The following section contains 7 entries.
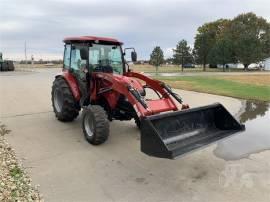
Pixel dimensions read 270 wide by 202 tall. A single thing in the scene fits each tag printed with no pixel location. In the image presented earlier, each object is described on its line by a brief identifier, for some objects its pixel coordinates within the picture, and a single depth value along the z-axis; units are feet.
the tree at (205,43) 120.70
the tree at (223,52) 109.50
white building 130.50
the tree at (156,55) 91.04
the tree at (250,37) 108.09
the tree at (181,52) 112.50
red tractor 11.34
